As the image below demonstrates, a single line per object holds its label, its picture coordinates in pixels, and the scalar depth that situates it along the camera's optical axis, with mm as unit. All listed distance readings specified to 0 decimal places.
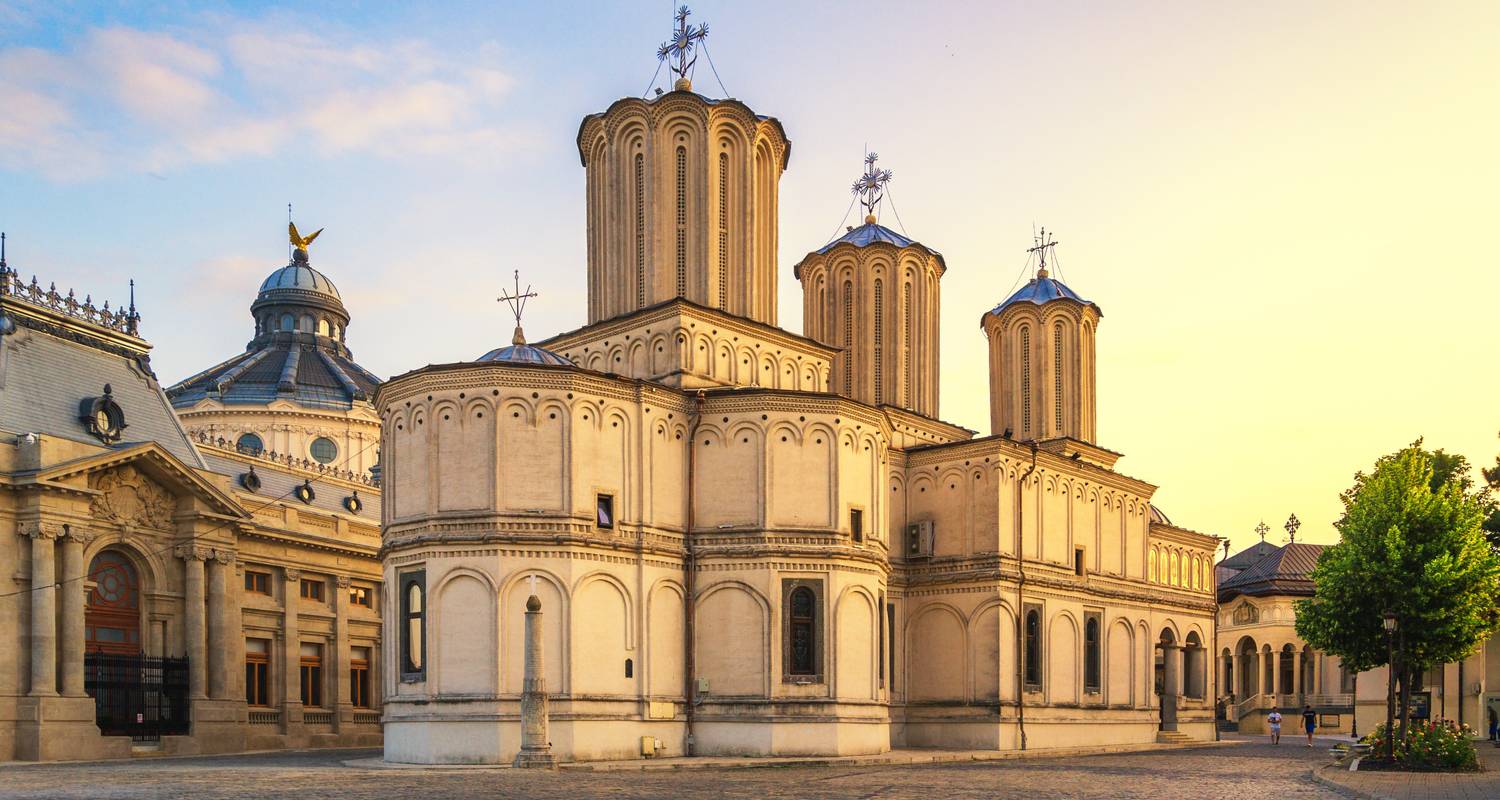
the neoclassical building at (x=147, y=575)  41969
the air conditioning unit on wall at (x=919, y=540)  52969
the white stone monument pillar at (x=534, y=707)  35875
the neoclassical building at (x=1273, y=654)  85062
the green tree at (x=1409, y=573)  39562
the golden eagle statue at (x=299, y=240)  86875
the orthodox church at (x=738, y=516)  39188
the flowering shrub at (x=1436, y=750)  35750
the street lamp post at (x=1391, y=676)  36125
